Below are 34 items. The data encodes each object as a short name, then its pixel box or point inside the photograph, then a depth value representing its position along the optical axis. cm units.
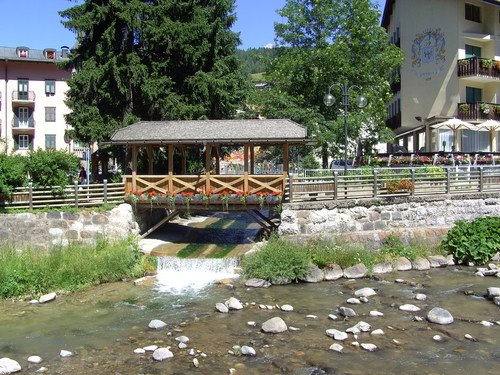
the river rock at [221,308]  1423
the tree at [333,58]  2895
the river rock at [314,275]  1731
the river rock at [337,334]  1197
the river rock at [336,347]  1130
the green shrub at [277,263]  1714
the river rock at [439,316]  1310
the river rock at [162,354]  1101
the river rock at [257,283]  1678
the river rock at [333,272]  1758
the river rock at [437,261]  1931
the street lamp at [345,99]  2086
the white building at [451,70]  3262
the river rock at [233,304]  1441
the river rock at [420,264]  1897
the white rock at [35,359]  1094
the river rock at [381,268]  1836
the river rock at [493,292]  1515
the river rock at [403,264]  1883
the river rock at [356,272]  1778
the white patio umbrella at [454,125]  2872
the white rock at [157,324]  1300
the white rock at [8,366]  1045
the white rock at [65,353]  1130
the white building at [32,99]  4934
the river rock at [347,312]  1369
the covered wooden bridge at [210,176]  2022
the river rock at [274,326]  1258
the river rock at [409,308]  1417
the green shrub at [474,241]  1966
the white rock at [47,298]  1529
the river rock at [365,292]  1551
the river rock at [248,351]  1123
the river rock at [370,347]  1132
